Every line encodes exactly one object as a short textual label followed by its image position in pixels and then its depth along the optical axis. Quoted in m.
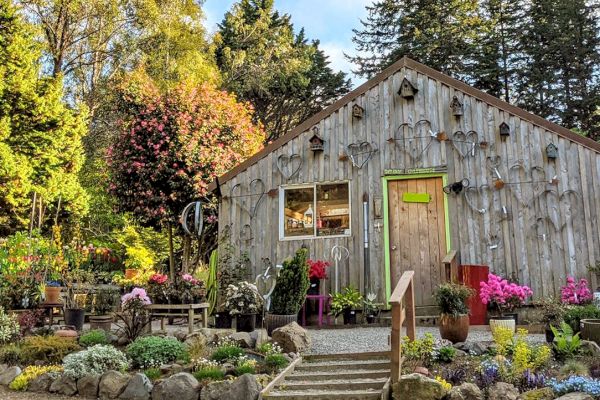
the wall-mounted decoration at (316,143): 9.59
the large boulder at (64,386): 5.27
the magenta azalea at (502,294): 7.12
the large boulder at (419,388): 4.04
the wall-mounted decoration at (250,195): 9.85
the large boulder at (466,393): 4.00
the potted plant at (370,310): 8.75
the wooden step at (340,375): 4.95
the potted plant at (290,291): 6.76
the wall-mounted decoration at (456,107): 8.94
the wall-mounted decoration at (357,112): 9.52
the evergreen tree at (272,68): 22.08
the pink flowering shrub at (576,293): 7.63
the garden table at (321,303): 8.84
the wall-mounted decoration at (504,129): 8.68
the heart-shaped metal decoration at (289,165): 9.74
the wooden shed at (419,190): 8.32
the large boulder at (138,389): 4.94
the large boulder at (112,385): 5.07
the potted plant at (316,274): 8.93
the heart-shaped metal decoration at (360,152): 9.40
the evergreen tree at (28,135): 14.45
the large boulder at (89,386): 5.17
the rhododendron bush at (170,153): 13.29
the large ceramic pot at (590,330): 5.32
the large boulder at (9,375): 5.64
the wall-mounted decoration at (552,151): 8.38
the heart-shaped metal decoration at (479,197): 8.66
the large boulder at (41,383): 5.41
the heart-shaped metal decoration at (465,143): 8.87
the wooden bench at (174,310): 7.04
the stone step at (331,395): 4.37
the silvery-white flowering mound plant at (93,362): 5.37
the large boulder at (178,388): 4.75
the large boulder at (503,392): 3.99
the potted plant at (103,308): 7.39
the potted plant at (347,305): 8.77
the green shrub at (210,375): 5.00
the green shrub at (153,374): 5.23
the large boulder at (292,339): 5.88
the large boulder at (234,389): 4.55
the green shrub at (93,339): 6.39
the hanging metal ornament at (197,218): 10.38
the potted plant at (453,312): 5.68
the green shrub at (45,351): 6.09
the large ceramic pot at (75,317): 7.72
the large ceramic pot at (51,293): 8.49
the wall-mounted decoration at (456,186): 8.73
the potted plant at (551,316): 5.70
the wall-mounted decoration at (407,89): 9.30
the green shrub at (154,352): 5.65
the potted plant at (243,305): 7.03
